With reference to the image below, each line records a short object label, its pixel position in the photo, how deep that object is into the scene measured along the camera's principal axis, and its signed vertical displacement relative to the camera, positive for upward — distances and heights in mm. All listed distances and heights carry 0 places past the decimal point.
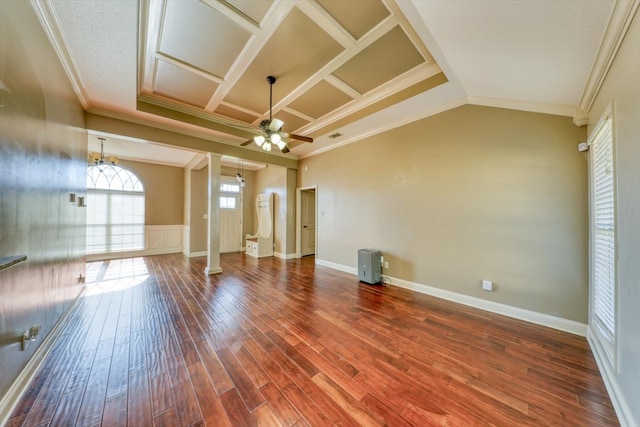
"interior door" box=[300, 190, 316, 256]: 6961 -277
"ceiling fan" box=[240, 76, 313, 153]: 3145 +1179
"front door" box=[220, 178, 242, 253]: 7531 -182
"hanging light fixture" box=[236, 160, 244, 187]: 6852 +1050
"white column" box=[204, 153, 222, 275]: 5020 -11
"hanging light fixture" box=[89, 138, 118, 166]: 5406 +1389
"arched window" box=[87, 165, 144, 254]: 6332 +14
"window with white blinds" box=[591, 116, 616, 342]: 1867 -133
